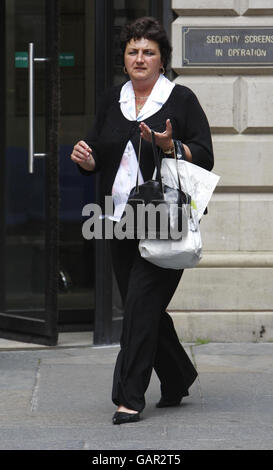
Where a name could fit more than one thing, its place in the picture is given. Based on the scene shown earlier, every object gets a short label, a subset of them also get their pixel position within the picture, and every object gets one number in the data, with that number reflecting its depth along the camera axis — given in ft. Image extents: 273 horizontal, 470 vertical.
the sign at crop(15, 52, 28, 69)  54.38
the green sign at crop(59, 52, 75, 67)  59.79
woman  37.06
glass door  51.27
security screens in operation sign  51.67
